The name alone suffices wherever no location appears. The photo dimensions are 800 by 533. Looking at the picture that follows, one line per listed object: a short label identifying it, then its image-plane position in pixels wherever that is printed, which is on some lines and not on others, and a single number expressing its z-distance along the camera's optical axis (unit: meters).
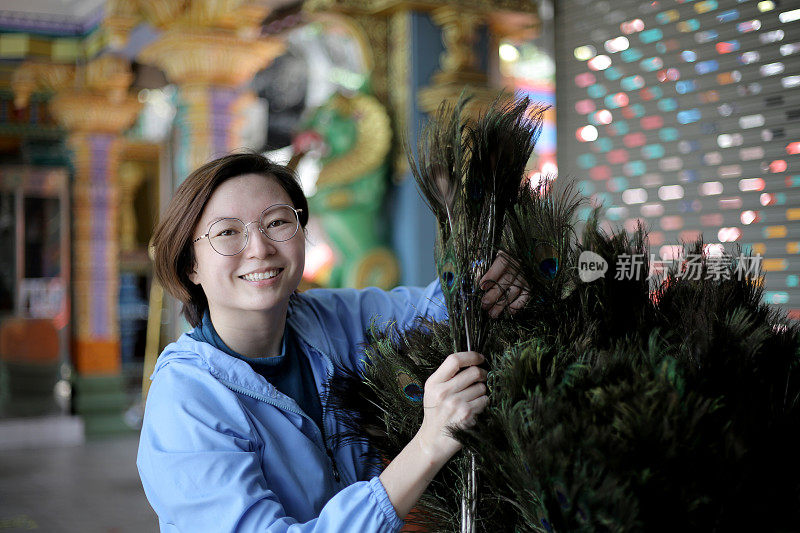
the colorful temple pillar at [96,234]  7.83
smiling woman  1.07
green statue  3.64
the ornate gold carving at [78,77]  7.07
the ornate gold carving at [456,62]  3.41
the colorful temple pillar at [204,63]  4.56
